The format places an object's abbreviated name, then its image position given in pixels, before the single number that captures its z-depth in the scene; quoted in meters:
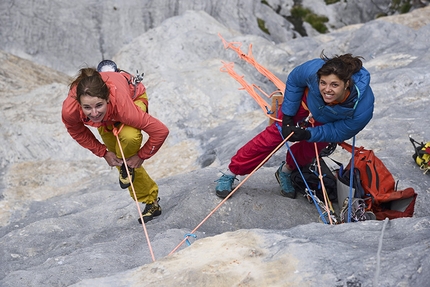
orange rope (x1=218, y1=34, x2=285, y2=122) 6.30
